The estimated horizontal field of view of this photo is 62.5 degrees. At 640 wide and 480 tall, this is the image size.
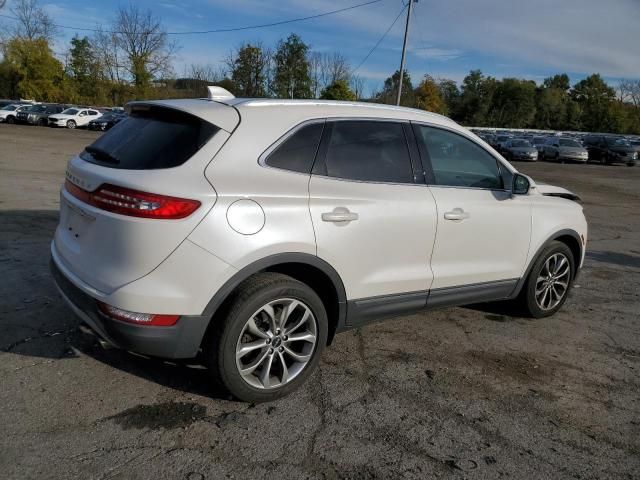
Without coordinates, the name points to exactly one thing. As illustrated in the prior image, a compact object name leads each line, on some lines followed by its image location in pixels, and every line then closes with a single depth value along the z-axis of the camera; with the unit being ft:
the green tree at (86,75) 212.23
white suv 9.29
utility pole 103.73
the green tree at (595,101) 291.17
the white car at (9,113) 127.95
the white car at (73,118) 127.54
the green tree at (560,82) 360.69
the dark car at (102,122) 127.13
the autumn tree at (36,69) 203.21
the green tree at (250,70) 167.73
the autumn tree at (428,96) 216.10
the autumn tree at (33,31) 207.21
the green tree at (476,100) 290.15
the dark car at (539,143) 125.29
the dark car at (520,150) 113.60
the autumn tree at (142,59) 188.55
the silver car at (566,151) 117.08
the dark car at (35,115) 128.67
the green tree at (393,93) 180.45
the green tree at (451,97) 293.43
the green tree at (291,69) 166.20
